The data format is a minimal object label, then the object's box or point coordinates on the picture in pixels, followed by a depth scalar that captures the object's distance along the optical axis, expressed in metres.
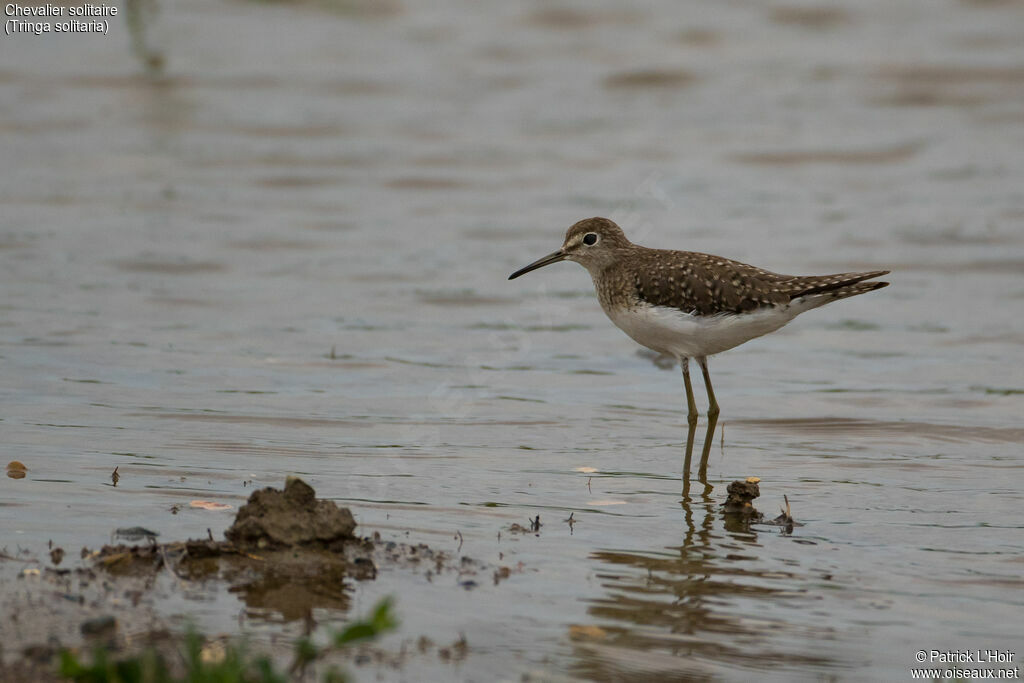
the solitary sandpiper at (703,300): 16.31
